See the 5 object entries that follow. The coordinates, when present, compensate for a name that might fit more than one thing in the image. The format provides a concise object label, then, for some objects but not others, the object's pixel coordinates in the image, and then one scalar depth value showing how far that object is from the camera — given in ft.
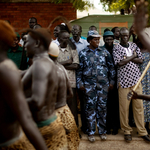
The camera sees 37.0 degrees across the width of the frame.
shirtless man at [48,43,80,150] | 8.74
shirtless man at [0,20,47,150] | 4.94
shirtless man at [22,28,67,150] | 6.42
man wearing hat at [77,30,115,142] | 15.87
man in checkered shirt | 15.58
